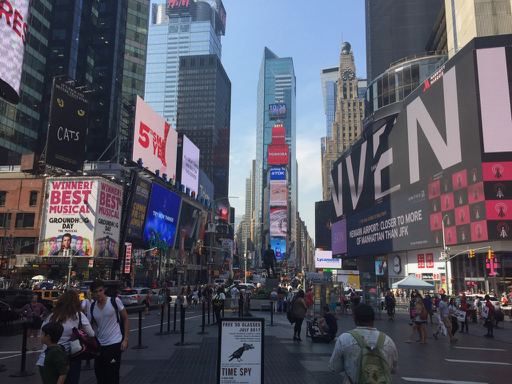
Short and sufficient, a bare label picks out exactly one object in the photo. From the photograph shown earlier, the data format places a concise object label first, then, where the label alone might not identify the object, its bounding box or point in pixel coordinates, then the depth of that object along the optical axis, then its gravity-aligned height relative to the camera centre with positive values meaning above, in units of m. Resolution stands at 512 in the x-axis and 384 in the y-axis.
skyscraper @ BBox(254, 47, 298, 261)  178.00 +26.94
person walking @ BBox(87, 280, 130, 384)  6.60 -1.09
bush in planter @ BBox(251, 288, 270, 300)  31.60 -2.14
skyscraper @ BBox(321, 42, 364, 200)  151.38 +53.99
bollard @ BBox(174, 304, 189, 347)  13.90 -2.22
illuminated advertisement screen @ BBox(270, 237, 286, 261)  181.00 +8.83
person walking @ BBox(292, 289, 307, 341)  15.07 -1.60
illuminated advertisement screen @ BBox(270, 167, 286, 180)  176.00 +38.78
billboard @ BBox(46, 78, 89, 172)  43.62 +14.45
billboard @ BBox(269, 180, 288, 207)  176.38 +30.08
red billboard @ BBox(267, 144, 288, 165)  186.25 +48.88
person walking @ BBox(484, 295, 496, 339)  18.78 -2.26
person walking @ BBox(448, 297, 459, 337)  18.10 -2.13
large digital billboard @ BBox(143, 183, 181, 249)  58.34 +6.98
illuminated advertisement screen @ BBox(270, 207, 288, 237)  178.50 +19.34
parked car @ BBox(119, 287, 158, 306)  30.48 -2.30
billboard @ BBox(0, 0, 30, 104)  27.78 +14.63
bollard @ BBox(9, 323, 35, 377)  9.60 -2.39
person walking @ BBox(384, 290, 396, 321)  27.00 -2.39
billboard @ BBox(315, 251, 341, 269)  97.81 +1.19
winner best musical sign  46.69 +5.25
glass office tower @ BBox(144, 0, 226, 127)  197.39 +68.40
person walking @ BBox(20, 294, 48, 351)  13.02 -1.65
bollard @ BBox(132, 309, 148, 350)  13.24 -2.56
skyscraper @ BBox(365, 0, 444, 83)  81.56 +47.20
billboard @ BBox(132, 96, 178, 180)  56.00 +17.62
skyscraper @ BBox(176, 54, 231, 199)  187.00 +68.14
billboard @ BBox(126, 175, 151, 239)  53.06 +7.31
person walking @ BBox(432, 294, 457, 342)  17.06 -1.96
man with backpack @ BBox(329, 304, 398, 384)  4.22 -0.88
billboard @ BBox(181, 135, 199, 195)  78.62 +19.10
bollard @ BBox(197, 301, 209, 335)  16.66 -2.65
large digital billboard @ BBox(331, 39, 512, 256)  39.09 +11.54
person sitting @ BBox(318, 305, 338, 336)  14.82 -2.01
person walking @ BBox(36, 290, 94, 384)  5.81 -0.80
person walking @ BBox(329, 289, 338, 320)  26.41 -2.42
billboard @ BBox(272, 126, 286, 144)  193.12 +60.45
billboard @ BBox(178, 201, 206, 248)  73.25 +7.85
